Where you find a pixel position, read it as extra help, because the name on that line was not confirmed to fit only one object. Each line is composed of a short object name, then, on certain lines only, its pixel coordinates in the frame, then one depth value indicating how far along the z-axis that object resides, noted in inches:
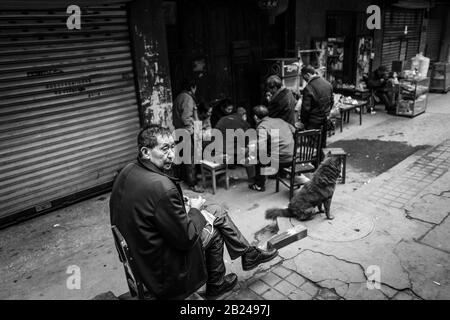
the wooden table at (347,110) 380.0
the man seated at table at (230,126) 253.9
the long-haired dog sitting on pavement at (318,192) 198.1
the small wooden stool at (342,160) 225.5
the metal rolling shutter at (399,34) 543.2
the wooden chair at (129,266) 111.9
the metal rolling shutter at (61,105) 207.9
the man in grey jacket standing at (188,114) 258.1
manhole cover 189.0
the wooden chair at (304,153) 227.0
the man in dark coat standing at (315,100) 281.3
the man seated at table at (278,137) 235.1
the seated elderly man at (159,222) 109.1
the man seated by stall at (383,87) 456.4
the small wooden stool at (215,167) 253.0
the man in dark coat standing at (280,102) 261.6
